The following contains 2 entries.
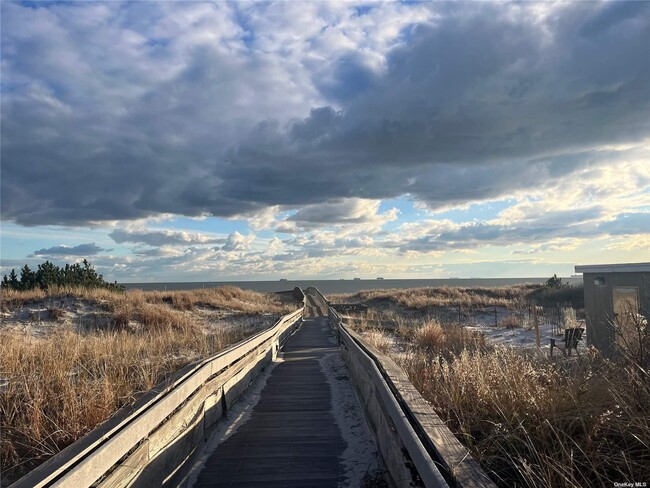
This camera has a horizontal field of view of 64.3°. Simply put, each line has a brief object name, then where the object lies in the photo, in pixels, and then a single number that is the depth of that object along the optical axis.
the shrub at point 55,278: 30.83
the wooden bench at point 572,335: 13.54
